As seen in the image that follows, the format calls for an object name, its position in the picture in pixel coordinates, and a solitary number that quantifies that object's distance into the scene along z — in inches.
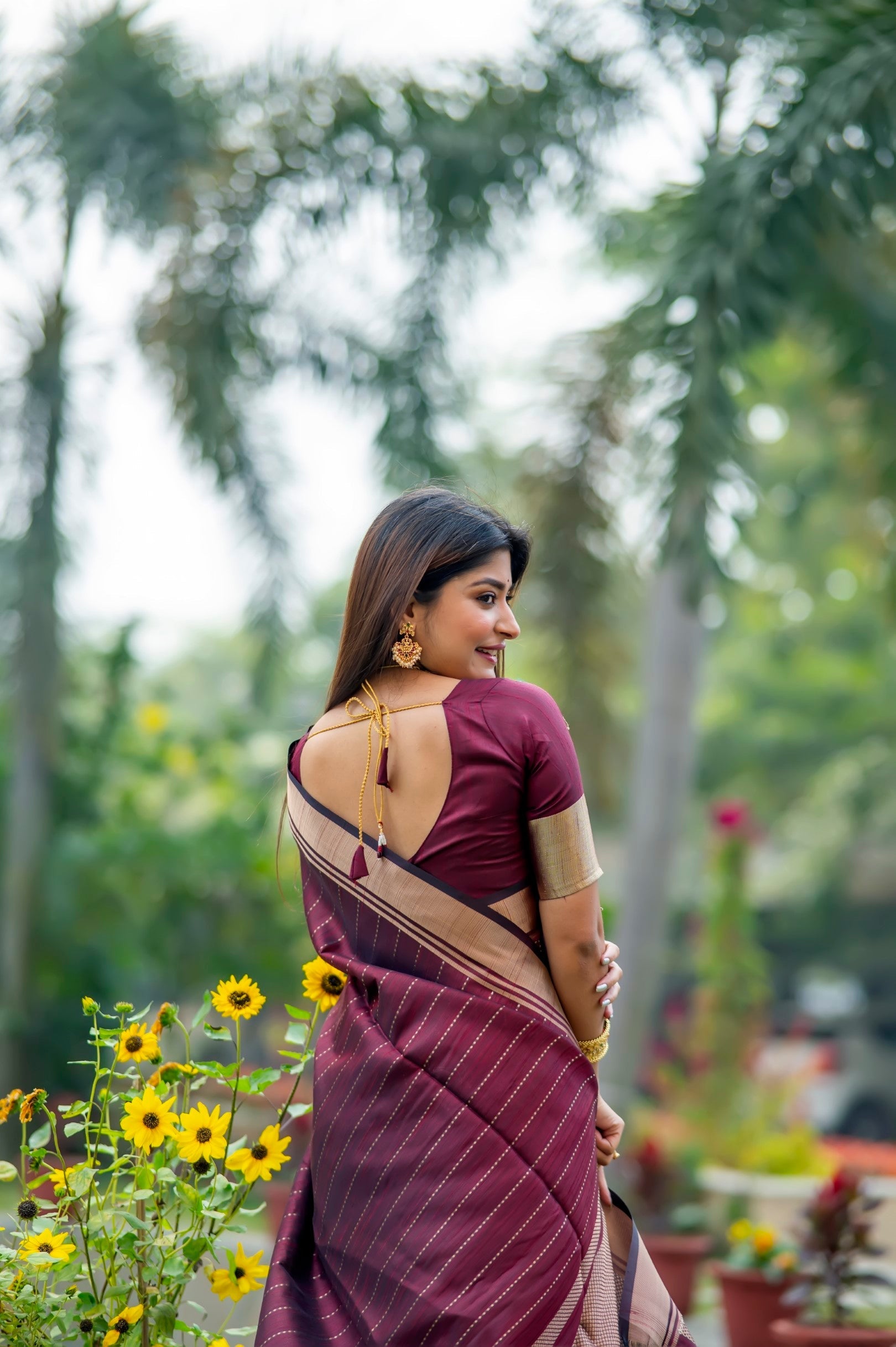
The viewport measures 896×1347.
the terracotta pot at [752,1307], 198.1
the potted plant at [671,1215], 237.6
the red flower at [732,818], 326.3
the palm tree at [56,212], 301.7
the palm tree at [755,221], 186.4
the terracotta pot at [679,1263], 236.8
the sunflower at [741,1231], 203.9
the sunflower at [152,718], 375.9
